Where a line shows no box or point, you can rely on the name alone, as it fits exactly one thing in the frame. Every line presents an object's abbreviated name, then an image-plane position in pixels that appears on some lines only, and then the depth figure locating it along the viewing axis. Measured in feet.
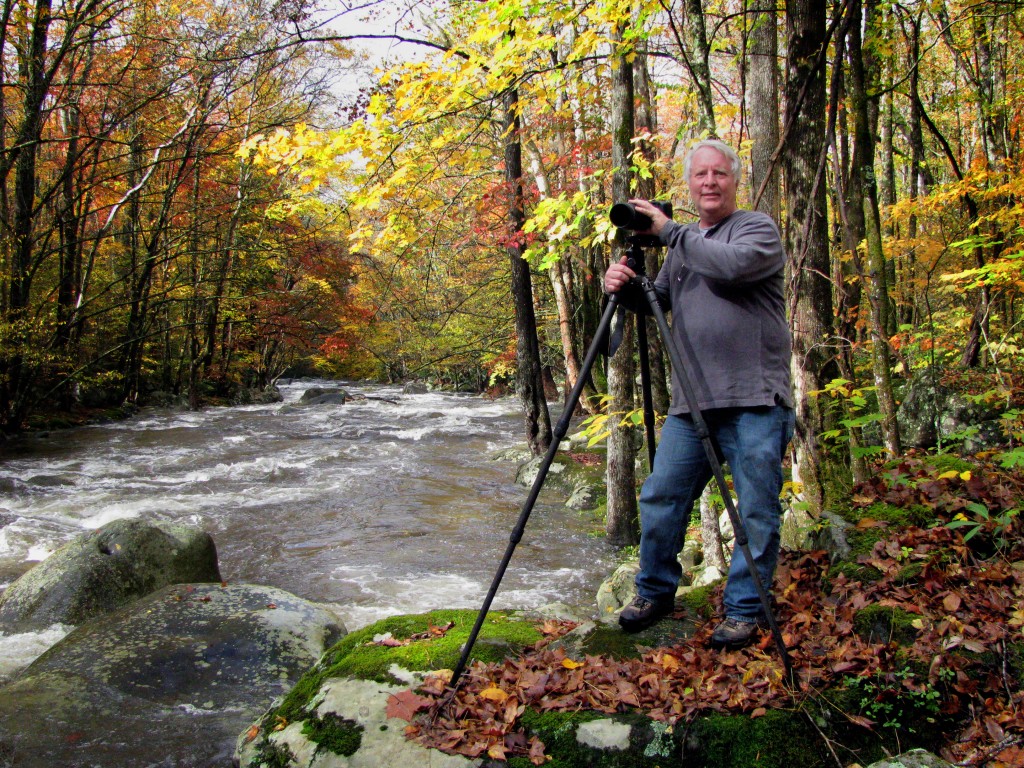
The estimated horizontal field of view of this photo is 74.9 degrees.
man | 8.22
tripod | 7.64
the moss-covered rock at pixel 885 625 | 8.59
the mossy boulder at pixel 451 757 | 7.18
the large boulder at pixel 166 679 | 11.27
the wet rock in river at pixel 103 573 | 17.21
